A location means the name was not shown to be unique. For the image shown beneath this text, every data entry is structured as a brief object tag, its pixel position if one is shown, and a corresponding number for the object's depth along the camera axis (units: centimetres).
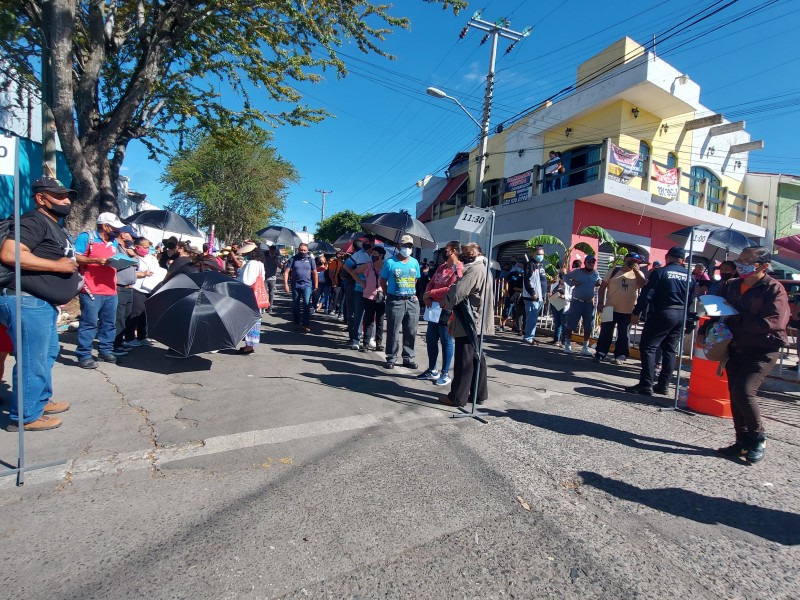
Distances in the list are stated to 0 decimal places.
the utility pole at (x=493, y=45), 1684
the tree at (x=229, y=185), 2361
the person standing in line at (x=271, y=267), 1105
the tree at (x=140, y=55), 905
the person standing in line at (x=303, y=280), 901
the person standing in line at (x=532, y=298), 970
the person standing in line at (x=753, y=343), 375
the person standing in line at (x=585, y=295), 856
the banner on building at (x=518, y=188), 1748
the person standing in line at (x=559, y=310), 941
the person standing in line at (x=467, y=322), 473
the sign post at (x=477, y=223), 475
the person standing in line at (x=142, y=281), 646
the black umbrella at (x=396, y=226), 805
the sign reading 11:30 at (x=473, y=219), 487
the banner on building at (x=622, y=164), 1429
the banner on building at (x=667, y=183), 1513
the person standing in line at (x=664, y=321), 585
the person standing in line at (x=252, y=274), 690
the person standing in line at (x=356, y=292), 799
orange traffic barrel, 505
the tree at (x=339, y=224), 4404
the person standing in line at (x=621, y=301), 744
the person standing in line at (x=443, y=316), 532
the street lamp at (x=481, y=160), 1677
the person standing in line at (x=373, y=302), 739
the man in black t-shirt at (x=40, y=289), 334
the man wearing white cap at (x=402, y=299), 650
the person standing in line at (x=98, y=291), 533
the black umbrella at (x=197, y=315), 521
